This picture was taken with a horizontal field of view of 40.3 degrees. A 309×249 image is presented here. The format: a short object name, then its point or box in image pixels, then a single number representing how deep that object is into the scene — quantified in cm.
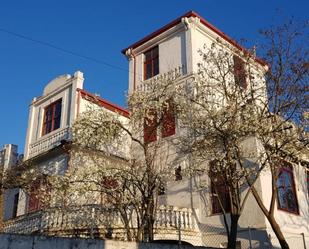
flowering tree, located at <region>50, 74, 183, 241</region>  1563
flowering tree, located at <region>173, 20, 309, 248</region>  1448
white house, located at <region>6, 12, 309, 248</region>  1698
